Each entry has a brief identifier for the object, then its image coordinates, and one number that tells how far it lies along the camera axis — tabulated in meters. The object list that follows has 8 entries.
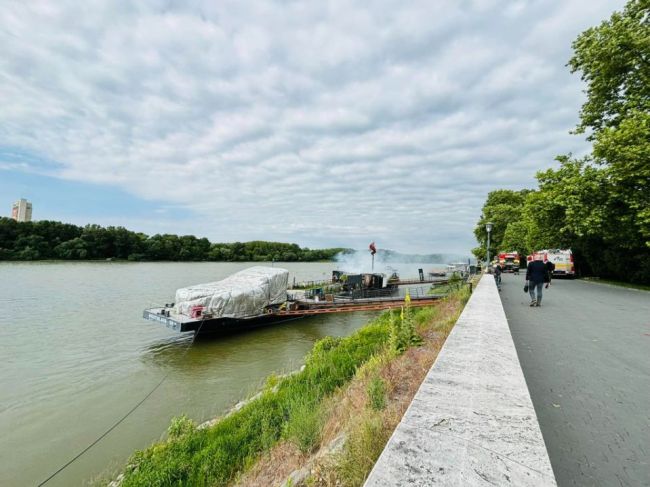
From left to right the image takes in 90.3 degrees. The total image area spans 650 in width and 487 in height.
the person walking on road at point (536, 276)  10.88
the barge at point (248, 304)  17.16
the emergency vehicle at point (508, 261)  36.55
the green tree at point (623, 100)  14.71
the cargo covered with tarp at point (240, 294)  17.56
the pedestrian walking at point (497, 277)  18.12
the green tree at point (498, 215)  55.72
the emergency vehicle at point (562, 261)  26.72
